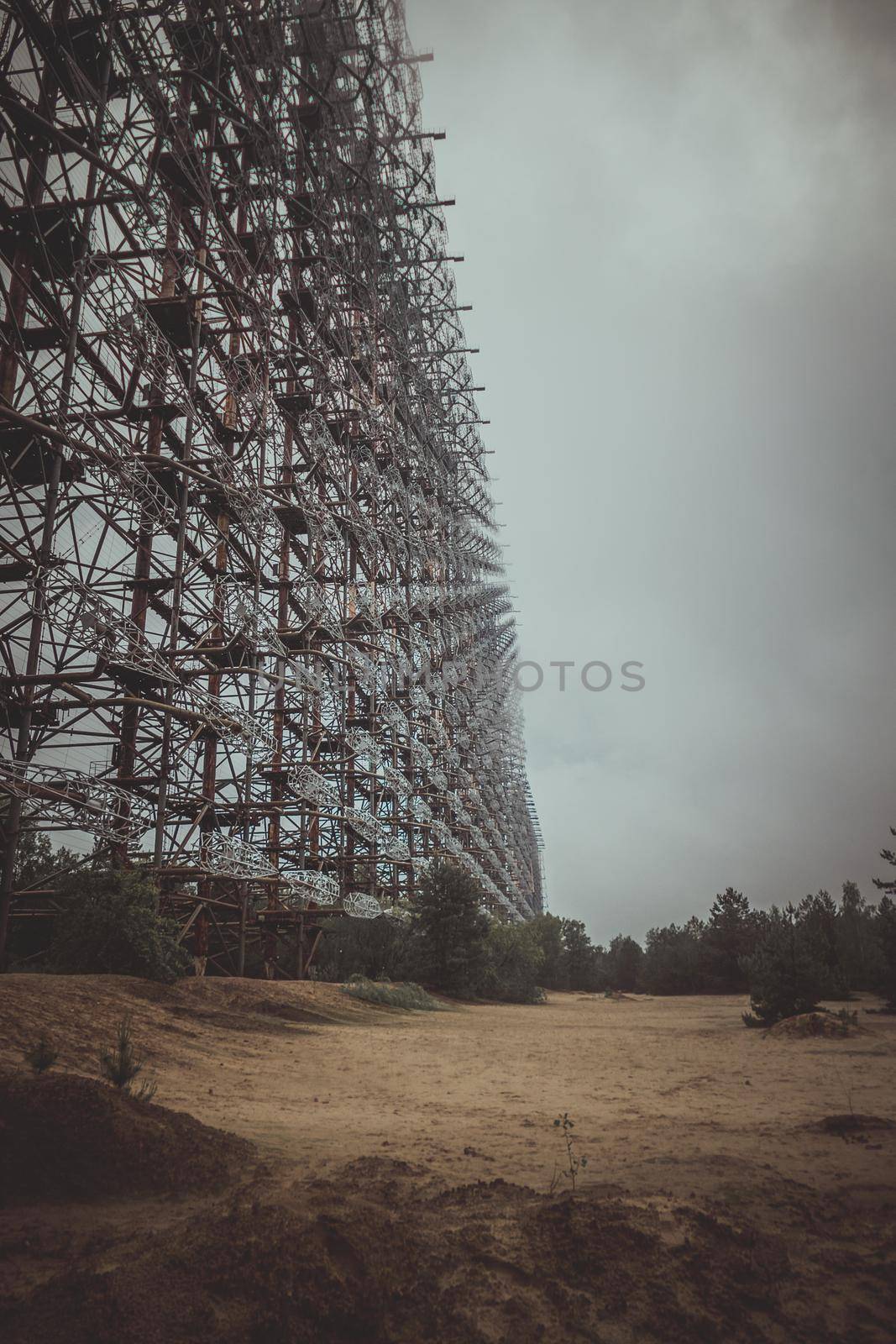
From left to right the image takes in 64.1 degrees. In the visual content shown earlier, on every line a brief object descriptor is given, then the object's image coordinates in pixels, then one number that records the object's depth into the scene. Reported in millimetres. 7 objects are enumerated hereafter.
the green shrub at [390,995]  16500
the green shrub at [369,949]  24359
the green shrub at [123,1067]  5098
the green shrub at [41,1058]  4688
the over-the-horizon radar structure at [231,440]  12094
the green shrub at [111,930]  11312
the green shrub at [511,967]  25953
